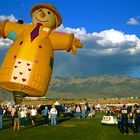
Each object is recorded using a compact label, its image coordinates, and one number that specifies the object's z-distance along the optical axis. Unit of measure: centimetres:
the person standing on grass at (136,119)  1295
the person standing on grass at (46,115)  1666
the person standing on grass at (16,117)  1364
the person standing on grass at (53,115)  1579
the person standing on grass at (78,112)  2028
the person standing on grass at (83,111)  2087
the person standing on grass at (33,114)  1567
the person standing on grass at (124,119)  1211
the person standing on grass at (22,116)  1500
